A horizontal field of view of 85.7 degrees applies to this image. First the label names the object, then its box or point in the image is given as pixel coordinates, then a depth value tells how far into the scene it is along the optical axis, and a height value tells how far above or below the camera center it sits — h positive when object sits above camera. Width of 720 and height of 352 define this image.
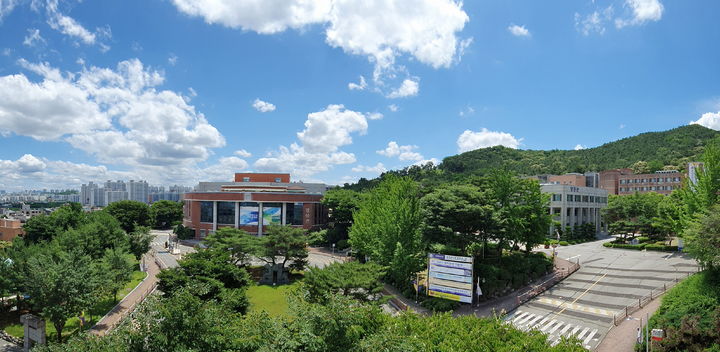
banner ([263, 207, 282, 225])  62.66 -5.30
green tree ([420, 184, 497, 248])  29.05 -2.34
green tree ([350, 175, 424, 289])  29.52 -4.30
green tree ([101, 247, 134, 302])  29.33 -6.96
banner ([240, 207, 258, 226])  62.38 -5.47
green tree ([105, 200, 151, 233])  78.38 -6.66
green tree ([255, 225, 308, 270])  36.94 -6.00
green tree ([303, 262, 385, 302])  23.08 -5.95
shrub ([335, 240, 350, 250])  54.72 -8.68
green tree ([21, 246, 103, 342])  22.42 -6.52
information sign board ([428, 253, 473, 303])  25.98 -6.32
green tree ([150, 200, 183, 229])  92.44 -7.80
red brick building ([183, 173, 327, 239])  62.38 -4.48
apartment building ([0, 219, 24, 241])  61.59 -8.12
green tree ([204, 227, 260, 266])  36.85 -6.07
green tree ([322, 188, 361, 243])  56.91 -3.94
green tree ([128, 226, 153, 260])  42.92 -6.84
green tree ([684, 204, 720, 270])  21.39 -2.94
